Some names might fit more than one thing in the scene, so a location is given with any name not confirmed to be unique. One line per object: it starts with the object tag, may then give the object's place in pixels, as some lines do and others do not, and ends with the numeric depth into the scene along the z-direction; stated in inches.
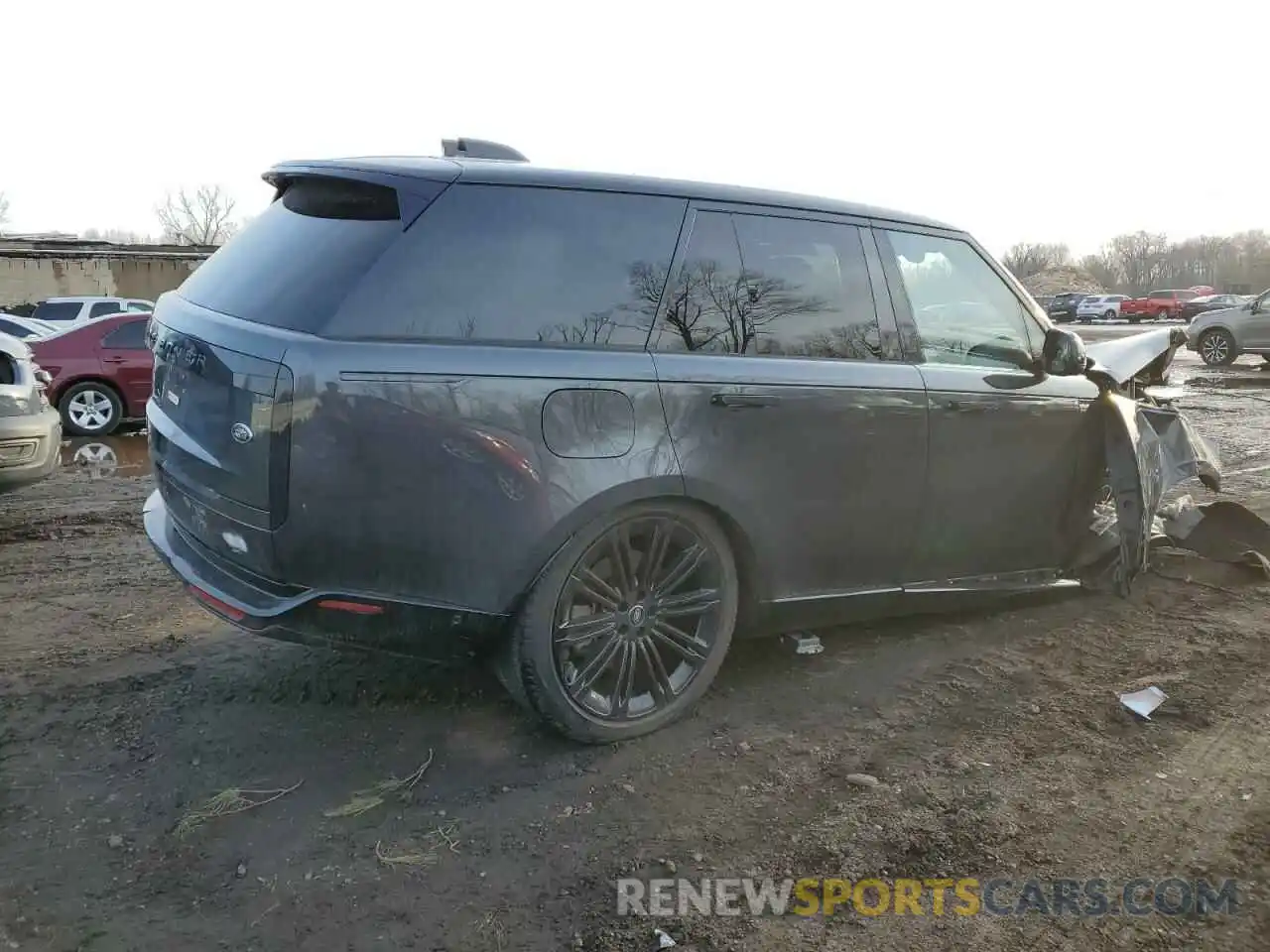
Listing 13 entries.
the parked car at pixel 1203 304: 1970.7
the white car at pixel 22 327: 521.2
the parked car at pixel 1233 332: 753.6
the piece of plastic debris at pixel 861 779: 122.8
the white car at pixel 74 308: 701.3
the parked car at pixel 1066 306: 2172.7
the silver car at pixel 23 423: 241.4
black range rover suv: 111.6
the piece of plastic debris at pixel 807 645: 164.7
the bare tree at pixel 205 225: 3673.7
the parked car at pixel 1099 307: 2084.2
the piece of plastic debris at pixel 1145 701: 143.3
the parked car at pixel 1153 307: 2084.2
